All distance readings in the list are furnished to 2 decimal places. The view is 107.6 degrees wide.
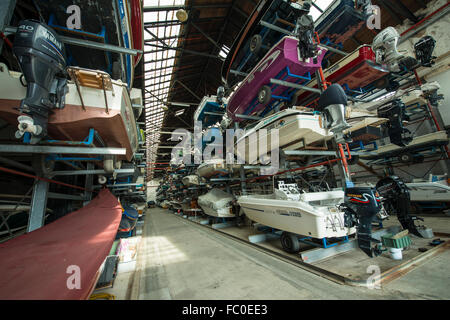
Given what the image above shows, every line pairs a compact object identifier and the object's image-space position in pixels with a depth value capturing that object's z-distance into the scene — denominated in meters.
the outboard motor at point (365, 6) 3.01
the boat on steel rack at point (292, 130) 2.78
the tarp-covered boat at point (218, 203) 5.11
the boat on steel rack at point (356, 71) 3.23
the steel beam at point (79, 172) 2.11
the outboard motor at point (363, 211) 1.88
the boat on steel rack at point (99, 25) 1.91
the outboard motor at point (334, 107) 2.13
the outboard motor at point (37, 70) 1.31
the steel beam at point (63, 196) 2.20
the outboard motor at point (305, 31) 2.74
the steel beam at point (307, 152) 3.17
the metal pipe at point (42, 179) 1.86
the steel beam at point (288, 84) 3.22
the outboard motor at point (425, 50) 3.78
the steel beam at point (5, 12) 1.39
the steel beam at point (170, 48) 6.97
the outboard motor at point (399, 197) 2.44
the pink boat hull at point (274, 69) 3.00
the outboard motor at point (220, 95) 5.43
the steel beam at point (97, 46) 1.71
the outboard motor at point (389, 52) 3.33
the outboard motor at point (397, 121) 3.32
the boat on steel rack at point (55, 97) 1.32
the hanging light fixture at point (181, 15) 5.02
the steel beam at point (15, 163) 1.69
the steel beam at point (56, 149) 1.44
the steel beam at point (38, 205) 1.82
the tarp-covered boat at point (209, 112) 6.01
